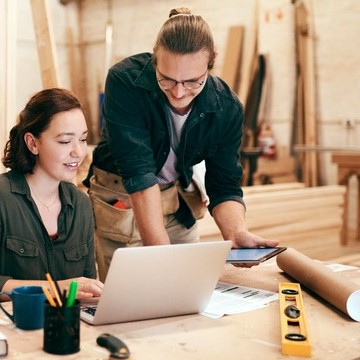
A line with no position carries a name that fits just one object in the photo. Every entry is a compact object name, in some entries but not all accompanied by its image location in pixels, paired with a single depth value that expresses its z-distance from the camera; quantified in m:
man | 1.97
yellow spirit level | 1.35
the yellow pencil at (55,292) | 1.34
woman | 2.03
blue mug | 1.46
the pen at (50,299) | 1.32
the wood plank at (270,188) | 5.10
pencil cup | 1.31
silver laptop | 1.45
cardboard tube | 1.66
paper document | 1.67
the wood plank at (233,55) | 7.61
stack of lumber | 4.64
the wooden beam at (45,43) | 3.18
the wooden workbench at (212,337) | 1.34
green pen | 1.33
